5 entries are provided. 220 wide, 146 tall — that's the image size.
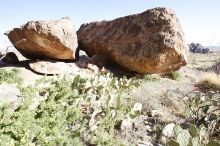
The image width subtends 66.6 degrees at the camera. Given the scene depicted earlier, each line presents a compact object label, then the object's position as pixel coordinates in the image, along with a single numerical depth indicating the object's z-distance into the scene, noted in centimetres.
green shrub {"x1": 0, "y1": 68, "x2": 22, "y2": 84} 501
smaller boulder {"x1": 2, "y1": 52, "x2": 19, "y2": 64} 628
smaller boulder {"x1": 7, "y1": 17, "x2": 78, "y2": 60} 563
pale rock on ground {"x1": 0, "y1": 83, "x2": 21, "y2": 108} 306
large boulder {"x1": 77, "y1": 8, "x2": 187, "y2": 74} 614
